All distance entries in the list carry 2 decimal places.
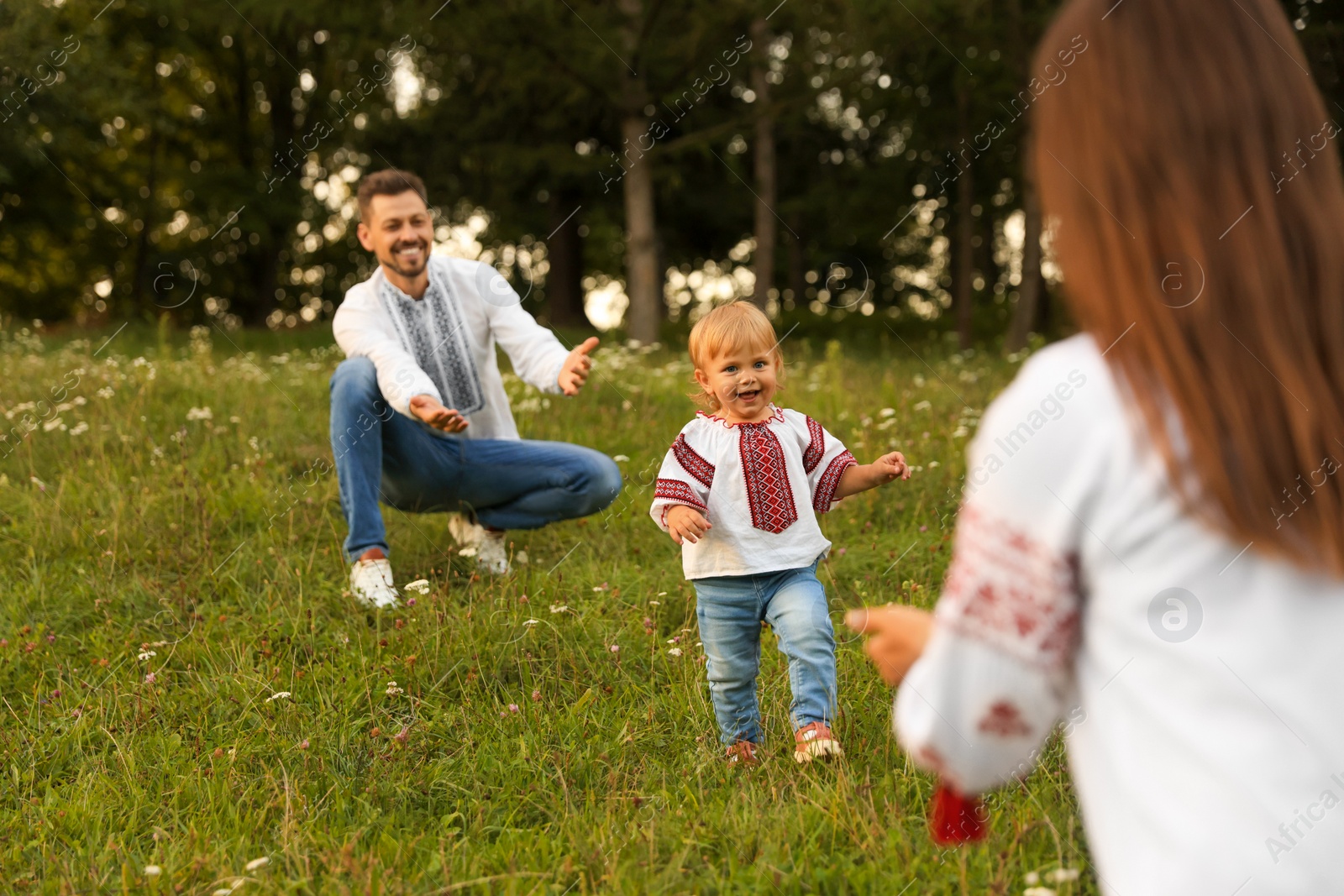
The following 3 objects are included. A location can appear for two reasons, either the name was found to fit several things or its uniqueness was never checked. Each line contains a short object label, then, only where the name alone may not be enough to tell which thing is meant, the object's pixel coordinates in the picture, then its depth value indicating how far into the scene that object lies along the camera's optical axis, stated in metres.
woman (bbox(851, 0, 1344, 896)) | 1.25
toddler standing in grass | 3.10
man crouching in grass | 4.92
